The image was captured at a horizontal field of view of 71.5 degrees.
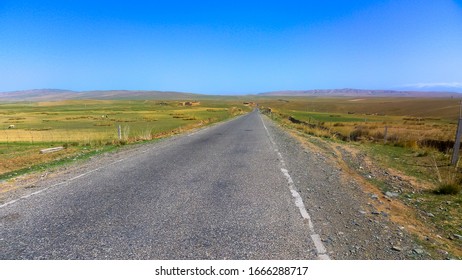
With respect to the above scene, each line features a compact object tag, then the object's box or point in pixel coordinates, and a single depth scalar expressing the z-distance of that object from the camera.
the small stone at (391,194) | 7.80
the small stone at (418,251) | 4.22
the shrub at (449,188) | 8.06
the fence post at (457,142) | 12.30
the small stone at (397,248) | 4.25
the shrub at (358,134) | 25.92
